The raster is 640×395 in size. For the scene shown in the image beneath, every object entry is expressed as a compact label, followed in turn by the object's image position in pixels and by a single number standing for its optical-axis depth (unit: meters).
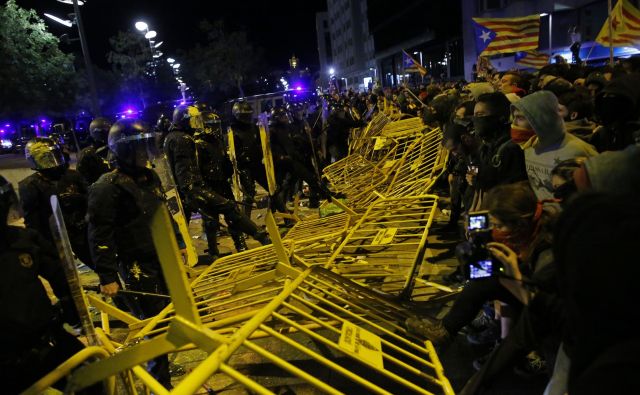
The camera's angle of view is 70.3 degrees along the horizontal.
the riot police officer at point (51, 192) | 4.52
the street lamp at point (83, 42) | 15.07
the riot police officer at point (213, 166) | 6.36
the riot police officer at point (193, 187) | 5.70
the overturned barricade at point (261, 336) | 1.73
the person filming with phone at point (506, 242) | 2.29
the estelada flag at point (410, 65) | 13.44
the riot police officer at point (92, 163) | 6.06
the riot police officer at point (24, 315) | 2.14
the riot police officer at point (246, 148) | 7.19
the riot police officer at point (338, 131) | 10.81
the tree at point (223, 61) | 46.84
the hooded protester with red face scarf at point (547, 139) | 3.11
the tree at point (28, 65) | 21.52
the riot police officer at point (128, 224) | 3.38
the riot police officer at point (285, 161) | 7.63
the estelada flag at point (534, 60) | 11.98
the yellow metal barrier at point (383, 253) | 4.21
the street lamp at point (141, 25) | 20.72
